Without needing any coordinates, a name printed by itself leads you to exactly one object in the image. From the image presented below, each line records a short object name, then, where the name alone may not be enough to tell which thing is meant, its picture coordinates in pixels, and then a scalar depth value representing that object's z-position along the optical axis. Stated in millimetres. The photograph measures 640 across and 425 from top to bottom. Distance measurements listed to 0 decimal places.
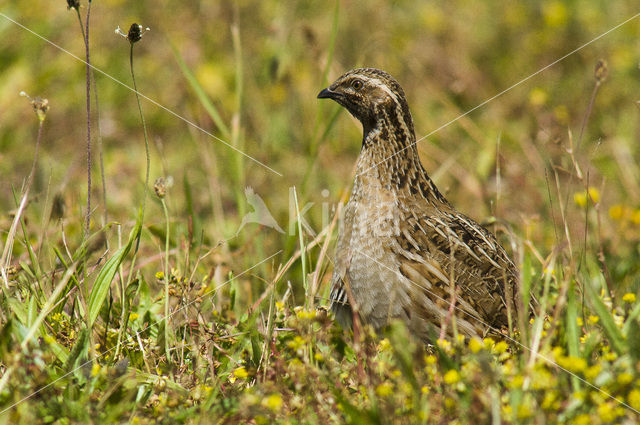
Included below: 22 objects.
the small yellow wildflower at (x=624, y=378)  5176
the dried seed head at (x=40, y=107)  7117
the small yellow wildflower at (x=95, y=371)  6090
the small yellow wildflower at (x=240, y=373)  6449
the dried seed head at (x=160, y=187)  7098
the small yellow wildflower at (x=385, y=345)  6638
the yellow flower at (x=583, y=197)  10987
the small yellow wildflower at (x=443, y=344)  6002
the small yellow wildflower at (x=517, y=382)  5109
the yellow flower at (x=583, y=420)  4857
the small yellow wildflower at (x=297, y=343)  5887
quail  7875
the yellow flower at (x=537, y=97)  15789
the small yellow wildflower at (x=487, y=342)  6324
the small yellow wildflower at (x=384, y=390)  5315
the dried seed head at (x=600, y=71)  7900
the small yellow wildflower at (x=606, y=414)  4799
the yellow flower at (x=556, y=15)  17578
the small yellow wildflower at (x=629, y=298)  6770
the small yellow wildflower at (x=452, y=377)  5203
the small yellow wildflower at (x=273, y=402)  5199
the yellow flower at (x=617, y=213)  11750
